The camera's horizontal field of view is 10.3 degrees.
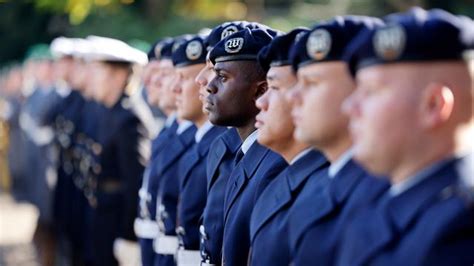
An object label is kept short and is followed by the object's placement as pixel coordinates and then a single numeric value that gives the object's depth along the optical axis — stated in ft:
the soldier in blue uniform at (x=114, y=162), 63.94
